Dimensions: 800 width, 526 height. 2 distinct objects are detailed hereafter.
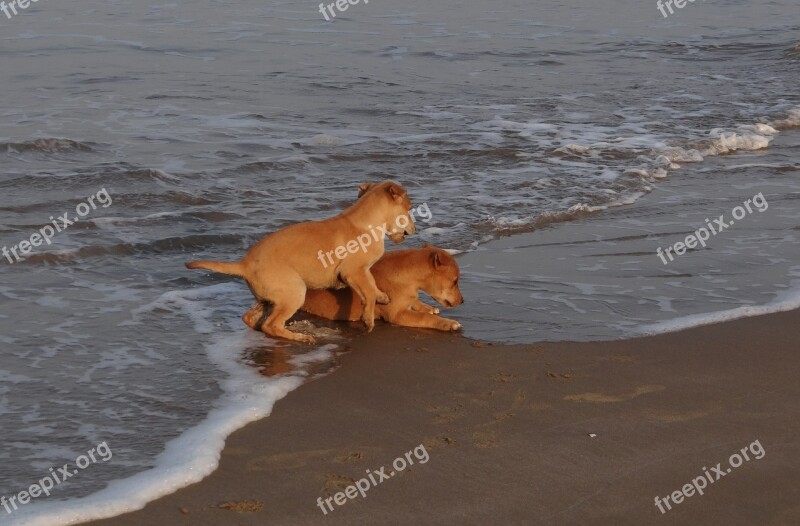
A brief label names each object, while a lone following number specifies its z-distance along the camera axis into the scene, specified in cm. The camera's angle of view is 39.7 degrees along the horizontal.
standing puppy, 669
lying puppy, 709
